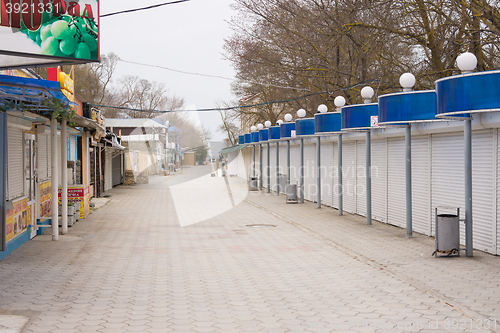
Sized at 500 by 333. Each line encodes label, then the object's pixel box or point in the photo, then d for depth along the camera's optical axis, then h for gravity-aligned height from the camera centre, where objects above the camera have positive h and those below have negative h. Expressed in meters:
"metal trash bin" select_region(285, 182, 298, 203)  21.14 -1.27
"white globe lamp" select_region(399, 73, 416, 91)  10.91 +1.60
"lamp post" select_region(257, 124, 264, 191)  30.23 +0.28
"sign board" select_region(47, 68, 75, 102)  15.38 +2.56
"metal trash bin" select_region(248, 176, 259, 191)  29.58 -1.18
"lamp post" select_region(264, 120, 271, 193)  27.80 +0.08
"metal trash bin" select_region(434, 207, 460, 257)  9.05 -1.32
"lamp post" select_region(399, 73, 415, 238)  11.53 -0.56
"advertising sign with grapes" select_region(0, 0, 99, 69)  8.64 +2.20
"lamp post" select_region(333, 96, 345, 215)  16.87 -0.58
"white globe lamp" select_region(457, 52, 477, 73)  8.52 +1.54
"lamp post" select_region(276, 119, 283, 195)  25.75 -0.57
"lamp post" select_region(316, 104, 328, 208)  19.34 -0.27
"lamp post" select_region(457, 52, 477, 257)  9.09 -0.49
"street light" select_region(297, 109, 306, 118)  21.22 +1.89
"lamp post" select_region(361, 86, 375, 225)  14.11 -0.51
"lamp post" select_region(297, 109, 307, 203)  21.37 -0.13
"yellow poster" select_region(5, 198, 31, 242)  9.78 -1.08
